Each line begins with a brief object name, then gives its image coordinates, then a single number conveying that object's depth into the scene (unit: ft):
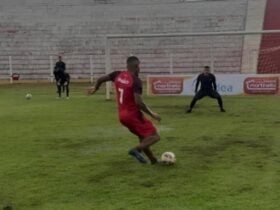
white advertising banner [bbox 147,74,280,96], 82.12
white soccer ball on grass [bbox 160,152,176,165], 32.71
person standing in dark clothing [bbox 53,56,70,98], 81.82
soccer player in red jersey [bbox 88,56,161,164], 31.48
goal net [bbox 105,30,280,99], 110.22
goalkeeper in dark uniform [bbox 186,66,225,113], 62.23
